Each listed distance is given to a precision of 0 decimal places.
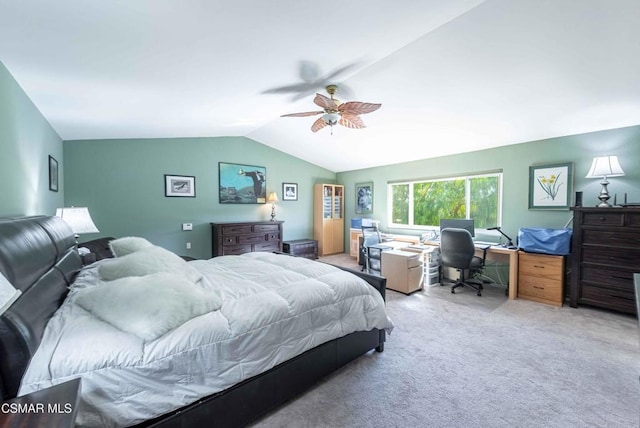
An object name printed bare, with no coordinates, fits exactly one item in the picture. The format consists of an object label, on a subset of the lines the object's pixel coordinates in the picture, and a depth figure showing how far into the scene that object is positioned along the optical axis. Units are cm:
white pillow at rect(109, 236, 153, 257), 231
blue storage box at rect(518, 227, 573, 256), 335
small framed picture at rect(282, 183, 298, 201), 618
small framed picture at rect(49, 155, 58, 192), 307
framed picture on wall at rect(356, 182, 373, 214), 631
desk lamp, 395
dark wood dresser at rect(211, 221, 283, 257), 493
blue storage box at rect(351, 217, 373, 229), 602
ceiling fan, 267
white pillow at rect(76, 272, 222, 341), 128
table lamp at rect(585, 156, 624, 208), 306
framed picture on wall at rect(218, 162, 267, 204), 531
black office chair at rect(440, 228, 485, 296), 366
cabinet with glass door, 650
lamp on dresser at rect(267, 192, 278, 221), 576
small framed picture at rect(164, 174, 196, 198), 470
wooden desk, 364
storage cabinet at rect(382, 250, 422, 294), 381
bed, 111
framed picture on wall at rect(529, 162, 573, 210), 365
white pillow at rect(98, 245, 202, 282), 182
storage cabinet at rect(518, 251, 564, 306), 335
